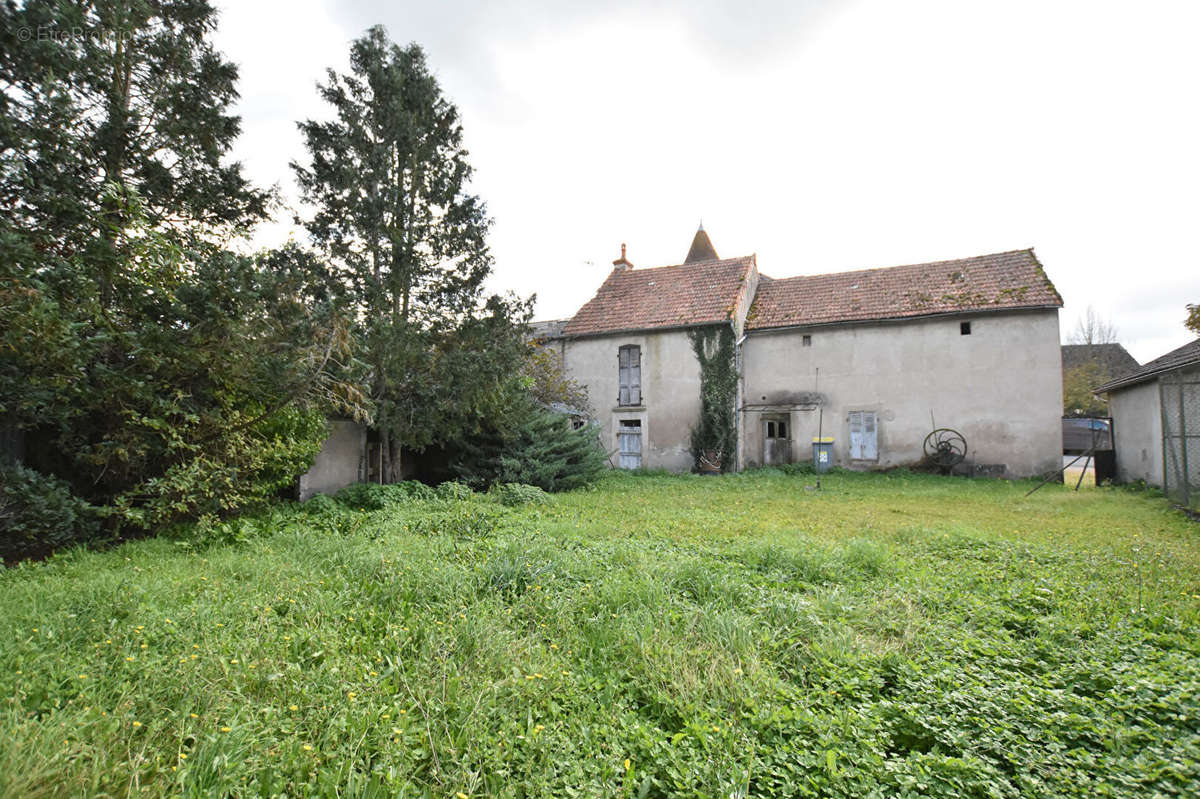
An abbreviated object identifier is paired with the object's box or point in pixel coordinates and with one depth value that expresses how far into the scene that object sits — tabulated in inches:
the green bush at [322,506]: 347.9
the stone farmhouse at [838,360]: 584.1
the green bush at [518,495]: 396.8
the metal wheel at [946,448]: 589.9
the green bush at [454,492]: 407.8
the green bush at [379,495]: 377.4
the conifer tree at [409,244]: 405.7
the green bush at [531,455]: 476.4
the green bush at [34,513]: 225.9
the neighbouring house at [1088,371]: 1022.4
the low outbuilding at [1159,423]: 354.3
